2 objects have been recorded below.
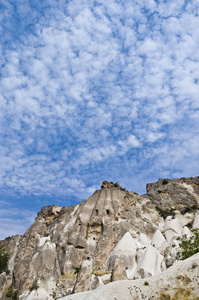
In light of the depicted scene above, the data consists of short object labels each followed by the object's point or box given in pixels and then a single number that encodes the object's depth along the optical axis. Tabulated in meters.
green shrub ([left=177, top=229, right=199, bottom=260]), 25.28
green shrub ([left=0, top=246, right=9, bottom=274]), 47.75
